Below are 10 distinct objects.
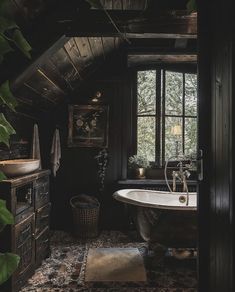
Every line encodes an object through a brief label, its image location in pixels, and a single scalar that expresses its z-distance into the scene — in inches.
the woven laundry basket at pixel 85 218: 154.7
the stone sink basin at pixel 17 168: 92.4
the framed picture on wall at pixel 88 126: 170.4
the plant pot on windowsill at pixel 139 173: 173.8
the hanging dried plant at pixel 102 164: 170.9
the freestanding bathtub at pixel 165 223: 111.0
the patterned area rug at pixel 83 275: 98.0
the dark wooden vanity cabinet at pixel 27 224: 87.5
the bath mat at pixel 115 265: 106.3
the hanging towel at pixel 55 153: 157.6
